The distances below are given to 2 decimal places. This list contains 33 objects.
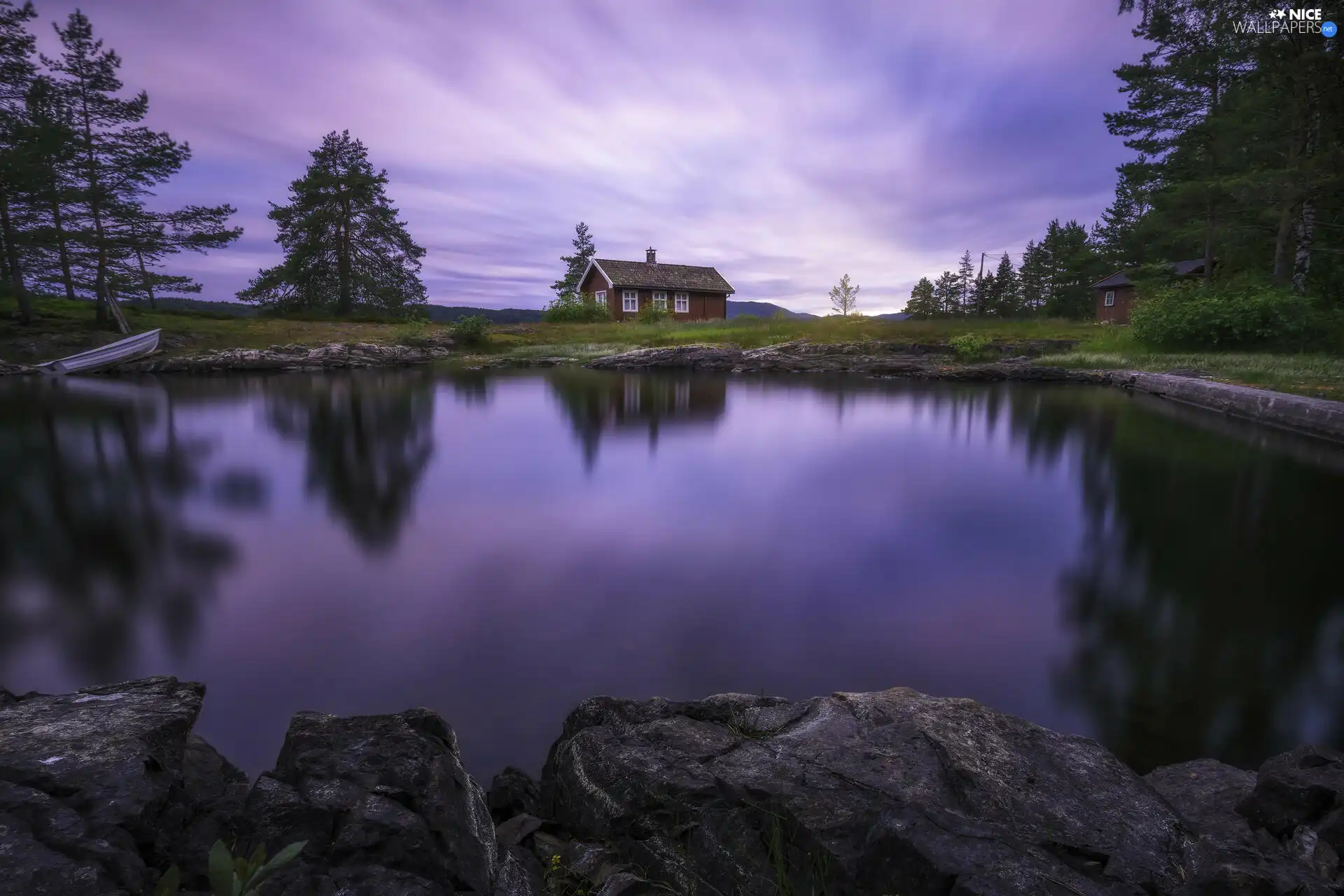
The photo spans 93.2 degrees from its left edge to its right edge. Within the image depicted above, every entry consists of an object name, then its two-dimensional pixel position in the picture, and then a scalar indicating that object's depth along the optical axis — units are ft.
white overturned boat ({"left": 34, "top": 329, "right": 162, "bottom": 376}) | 86.17
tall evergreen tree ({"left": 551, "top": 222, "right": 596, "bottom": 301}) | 223.40
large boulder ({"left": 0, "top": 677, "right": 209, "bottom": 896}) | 5.49
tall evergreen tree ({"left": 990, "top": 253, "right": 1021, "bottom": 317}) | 241.80
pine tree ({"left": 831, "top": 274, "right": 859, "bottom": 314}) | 228.22
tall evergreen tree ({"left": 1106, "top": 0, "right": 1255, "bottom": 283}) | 80.18
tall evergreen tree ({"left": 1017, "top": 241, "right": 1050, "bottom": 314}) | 240.73
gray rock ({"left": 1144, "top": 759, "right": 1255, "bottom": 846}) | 8.06
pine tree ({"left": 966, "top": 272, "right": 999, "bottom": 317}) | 218.59
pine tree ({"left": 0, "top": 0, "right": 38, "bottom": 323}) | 88.74
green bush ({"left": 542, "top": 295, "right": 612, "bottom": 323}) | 161.17
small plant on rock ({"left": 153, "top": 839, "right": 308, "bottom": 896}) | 3.82
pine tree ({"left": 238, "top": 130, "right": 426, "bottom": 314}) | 143.74
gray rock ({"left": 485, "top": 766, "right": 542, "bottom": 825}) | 9.23
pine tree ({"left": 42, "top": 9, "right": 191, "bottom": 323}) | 99.71
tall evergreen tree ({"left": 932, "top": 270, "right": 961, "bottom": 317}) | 300.40
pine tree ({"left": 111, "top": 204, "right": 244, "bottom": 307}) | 104.37
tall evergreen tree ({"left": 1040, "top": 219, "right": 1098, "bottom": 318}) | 213.66
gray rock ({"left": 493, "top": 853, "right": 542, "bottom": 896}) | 6.97
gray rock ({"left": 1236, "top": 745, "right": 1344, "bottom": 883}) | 7.13
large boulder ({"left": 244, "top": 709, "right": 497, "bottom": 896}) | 6.27
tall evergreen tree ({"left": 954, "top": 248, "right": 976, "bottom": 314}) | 297.04
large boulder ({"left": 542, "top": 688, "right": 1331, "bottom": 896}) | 6.02
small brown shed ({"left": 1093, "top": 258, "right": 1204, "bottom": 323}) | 177.58
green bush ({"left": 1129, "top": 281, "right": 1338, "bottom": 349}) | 72.90
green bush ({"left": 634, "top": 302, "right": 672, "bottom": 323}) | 157.89
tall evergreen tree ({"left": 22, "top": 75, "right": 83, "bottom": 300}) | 89.97
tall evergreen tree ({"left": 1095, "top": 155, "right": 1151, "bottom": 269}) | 112.27
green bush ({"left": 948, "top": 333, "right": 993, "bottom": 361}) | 104.83
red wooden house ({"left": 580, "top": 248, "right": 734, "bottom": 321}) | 168.55
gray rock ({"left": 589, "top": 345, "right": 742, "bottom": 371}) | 109.40
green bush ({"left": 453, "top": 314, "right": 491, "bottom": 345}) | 131.44
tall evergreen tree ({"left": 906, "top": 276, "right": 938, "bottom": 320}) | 268.82
